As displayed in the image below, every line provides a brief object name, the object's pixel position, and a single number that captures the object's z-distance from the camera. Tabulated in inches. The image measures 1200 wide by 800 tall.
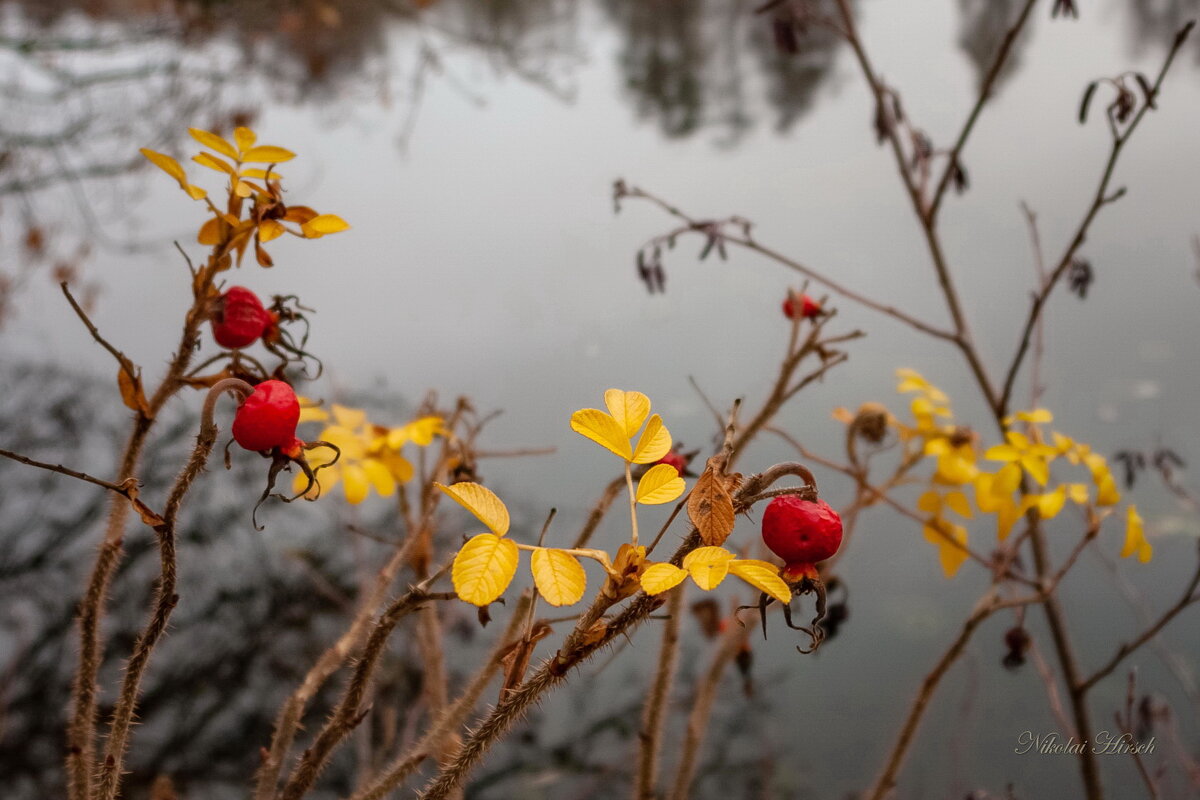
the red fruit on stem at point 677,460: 13.8
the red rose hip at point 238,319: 11.0
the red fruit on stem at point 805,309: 19.8
